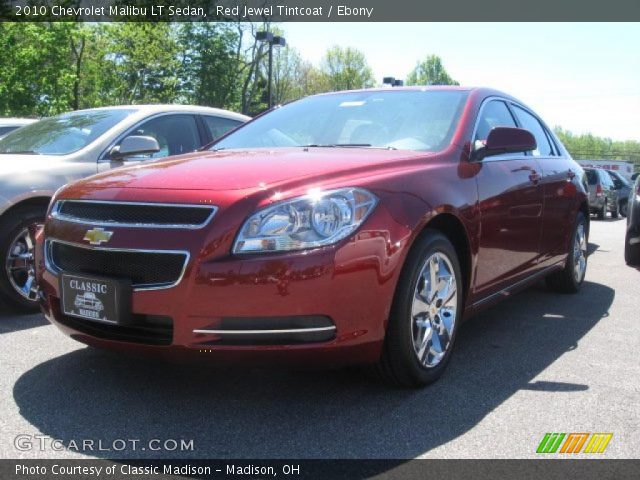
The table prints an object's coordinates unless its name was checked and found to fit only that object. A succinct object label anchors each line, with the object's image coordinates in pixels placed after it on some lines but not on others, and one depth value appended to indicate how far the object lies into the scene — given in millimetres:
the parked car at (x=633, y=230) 7371
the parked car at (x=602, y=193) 18172
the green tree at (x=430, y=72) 96875
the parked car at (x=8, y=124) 7188
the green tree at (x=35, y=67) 19781
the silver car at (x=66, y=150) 4598
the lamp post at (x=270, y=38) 22000
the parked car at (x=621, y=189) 21344
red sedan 2662
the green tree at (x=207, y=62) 36812
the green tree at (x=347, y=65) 61781
